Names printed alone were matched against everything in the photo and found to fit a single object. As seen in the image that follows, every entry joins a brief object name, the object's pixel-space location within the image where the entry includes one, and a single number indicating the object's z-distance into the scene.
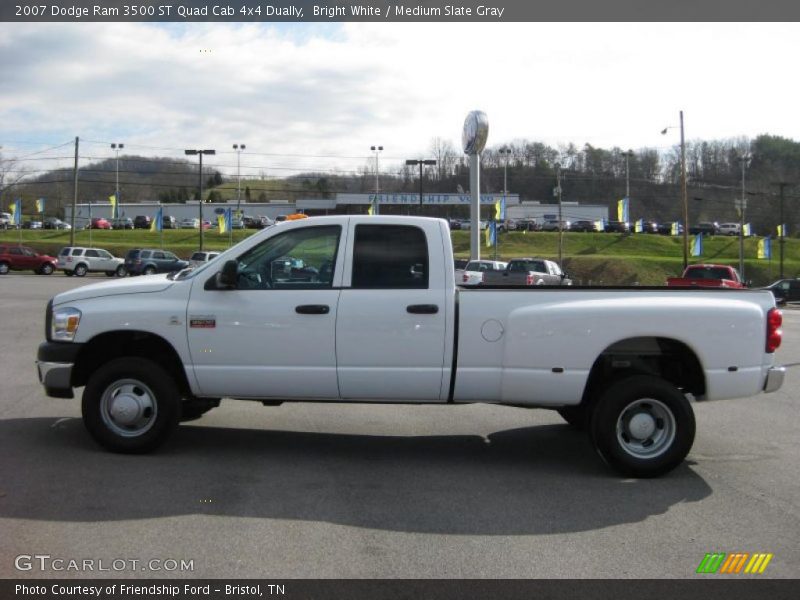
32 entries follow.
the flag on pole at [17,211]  68.61
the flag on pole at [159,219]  59.72
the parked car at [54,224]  95.25
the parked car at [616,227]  85.72
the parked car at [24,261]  48.12
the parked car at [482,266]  32.07
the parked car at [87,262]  48.00
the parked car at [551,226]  88.38
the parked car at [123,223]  90.50
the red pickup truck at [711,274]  28.56
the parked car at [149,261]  45.69
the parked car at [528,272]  25.72
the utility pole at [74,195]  60.12
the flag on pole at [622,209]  53.84
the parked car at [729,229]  87.94
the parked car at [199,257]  43.12
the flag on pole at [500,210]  58.54
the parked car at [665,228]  88.31
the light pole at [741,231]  55.02
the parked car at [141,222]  93.19
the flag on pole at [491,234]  58.91
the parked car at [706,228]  84.32
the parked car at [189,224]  88.00
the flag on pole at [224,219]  42.61
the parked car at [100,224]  89.56
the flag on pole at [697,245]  51.06
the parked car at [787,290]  41.72
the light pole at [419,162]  50.22
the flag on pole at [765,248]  56.56
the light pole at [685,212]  42.44
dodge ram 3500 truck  6.18
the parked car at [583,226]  87.94
